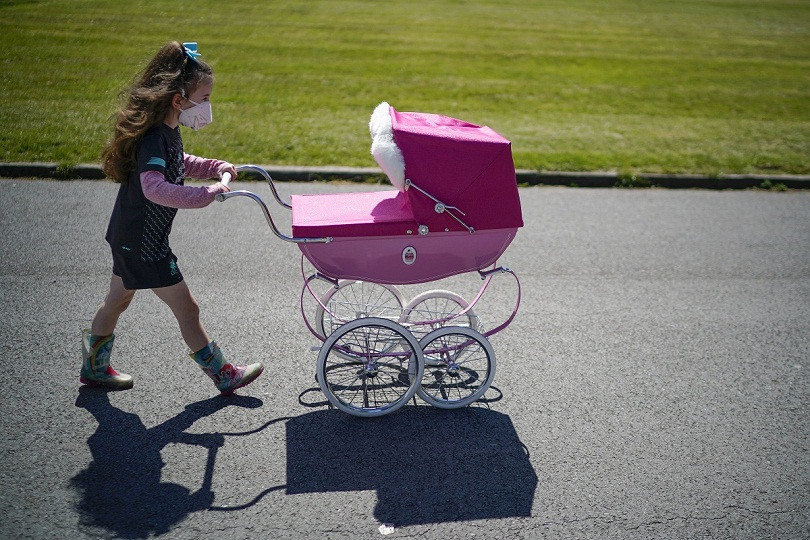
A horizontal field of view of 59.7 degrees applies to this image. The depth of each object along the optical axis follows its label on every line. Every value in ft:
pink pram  11.59
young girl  11.05
